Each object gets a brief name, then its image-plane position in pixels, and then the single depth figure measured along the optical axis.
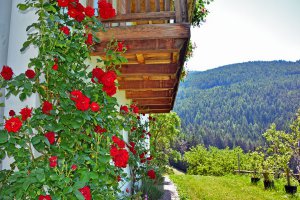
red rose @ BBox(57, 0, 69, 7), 1.77
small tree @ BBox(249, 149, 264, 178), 12.14
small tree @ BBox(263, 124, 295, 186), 10.27
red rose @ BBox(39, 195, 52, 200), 1.38
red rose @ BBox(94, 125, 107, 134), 1.82
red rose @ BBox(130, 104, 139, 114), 4.07
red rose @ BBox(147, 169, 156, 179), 4.94
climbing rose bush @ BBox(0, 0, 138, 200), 1.44
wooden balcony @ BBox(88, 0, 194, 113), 2.68
